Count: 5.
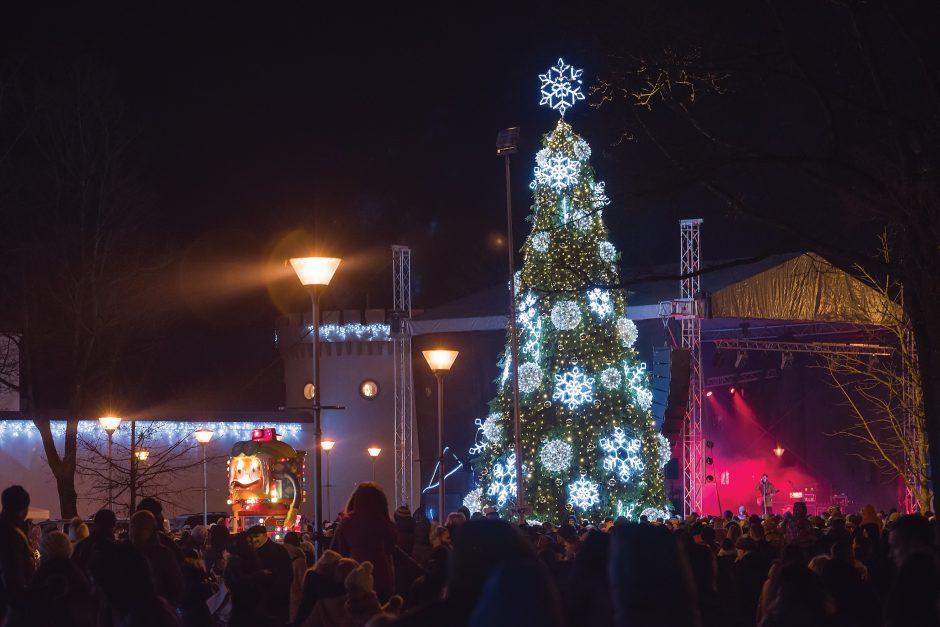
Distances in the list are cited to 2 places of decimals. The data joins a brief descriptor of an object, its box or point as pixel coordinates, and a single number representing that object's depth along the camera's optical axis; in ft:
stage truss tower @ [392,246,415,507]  123.03
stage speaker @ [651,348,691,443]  103.50
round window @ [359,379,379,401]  155.12
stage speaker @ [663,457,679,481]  121.08
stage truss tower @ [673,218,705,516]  102.73
